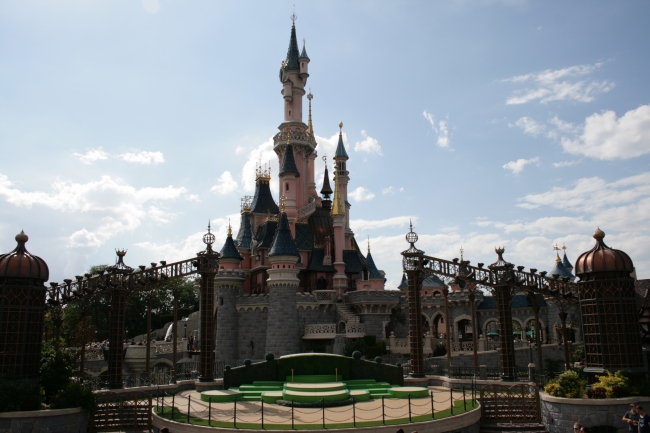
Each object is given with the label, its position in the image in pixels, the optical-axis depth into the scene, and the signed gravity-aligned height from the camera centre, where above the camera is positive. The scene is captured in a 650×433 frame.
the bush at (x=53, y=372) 18.50 -1.86
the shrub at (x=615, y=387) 17.34 -2.46
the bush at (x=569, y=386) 17.70 -2.49
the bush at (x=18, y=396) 16.53 -2.40
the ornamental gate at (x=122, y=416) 18.55 -3.45
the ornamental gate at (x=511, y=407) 19.34 -3.50
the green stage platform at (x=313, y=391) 21.61 -3.29
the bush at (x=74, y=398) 17.50 -2.62
